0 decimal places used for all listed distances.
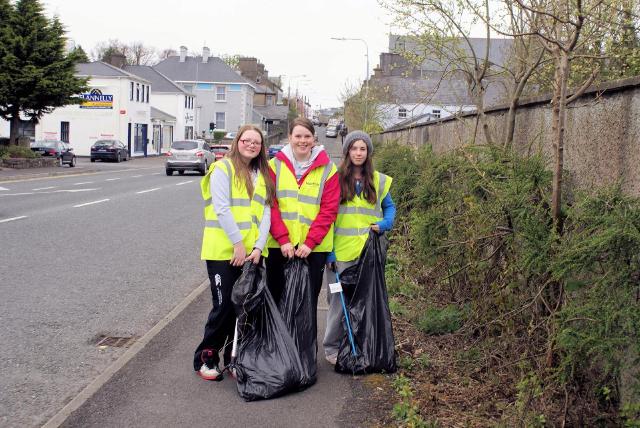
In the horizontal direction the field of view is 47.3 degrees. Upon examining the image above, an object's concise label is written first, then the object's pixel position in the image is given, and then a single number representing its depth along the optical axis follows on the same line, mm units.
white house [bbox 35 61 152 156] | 56250
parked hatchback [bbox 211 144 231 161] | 44612
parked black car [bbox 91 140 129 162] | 49156
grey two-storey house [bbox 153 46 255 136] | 84188
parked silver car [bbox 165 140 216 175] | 35250
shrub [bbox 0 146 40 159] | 34906
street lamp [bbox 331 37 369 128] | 32188
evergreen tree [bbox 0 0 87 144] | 35281
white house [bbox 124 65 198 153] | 71000
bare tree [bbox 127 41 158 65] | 116562
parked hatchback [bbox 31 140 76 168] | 40625
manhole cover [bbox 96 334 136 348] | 6086
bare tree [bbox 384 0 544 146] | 7258
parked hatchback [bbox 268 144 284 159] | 53719
